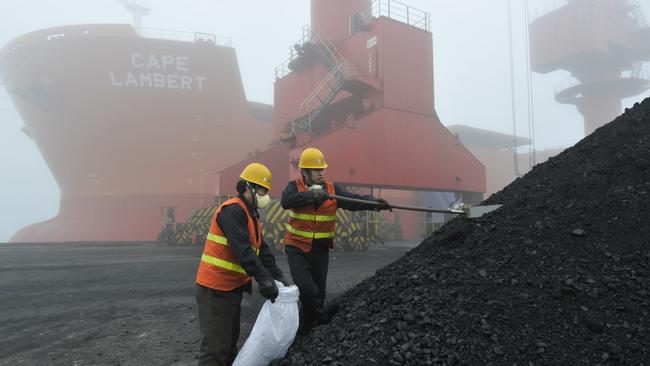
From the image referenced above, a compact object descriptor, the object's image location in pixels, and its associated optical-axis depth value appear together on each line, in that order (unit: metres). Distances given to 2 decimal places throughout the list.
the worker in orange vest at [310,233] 3.19
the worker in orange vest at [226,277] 2.46
